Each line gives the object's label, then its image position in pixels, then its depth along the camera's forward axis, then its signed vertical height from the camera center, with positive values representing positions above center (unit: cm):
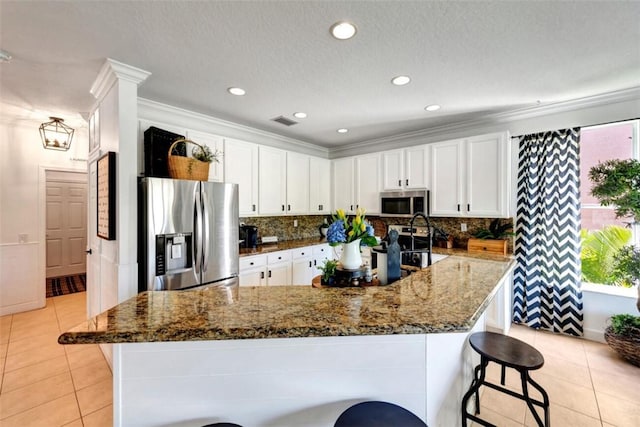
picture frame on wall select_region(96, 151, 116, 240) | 222 +19
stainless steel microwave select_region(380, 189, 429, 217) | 378 +16
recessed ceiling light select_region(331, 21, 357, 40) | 171 +118
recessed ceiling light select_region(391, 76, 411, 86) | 240 +120
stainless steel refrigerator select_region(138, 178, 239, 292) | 233 -18
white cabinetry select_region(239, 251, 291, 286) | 329 -71
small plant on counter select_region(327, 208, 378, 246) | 183 -12
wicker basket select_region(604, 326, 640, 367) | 248 -124
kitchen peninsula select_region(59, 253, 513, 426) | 98 -55
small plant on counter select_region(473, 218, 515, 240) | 334 -22
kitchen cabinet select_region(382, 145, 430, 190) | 381 +66
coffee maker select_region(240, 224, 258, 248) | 378 -32
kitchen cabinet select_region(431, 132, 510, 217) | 319 +46
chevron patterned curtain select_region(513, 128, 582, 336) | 303 -25
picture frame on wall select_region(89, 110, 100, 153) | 268 +88
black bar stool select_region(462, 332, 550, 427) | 149 -82
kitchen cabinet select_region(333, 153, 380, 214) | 434 +51
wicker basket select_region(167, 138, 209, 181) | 258 +46
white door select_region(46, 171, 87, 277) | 537 -17
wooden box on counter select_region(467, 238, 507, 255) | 323 -40
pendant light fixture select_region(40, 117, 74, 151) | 344 +106
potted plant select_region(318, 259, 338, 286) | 200 -44
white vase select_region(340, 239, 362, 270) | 194 -30
